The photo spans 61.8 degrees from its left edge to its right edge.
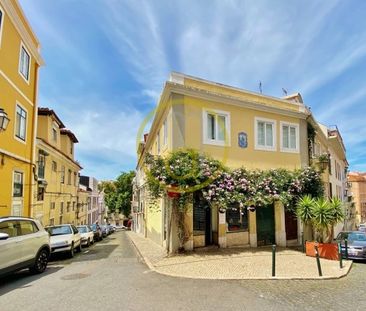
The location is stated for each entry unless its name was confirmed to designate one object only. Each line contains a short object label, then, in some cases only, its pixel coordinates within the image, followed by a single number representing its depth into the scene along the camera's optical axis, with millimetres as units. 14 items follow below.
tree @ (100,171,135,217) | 51344
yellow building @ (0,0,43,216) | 12367
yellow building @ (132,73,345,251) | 13836
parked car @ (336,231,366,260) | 13195
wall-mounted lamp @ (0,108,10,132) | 9109
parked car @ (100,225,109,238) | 32938
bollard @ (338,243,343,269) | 10352
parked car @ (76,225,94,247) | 19577
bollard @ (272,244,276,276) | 8859
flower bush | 12328
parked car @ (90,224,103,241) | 25622
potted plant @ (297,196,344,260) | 12289
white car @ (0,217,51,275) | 7922
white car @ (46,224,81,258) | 13594
